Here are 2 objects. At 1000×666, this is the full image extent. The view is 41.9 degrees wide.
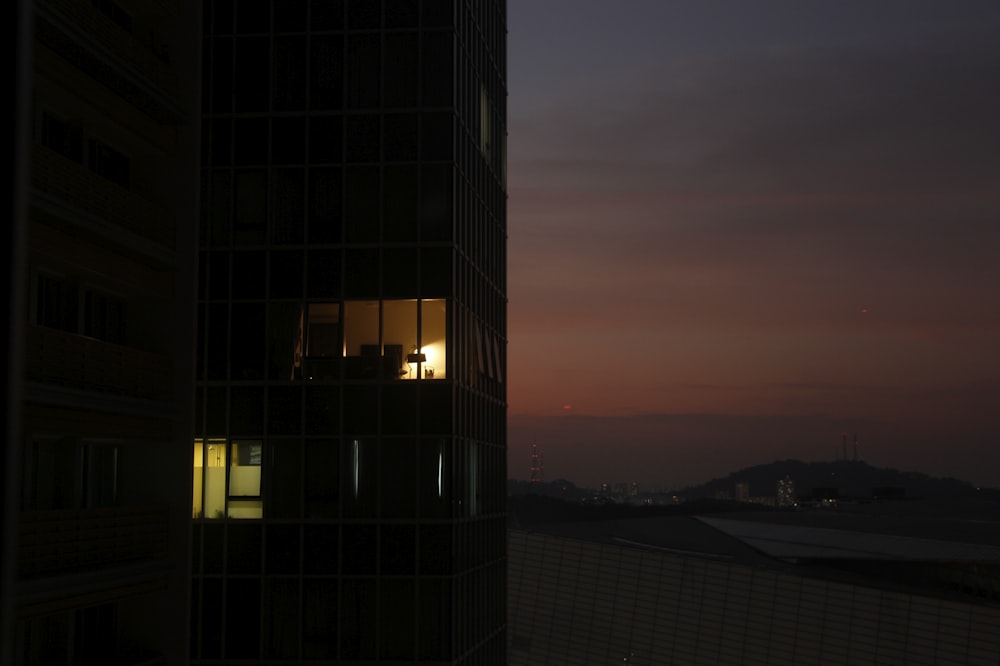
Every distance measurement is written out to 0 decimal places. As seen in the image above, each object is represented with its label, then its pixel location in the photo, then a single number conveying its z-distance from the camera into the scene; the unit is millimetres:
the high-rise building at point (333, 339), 39938
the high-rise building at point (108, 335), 24906
